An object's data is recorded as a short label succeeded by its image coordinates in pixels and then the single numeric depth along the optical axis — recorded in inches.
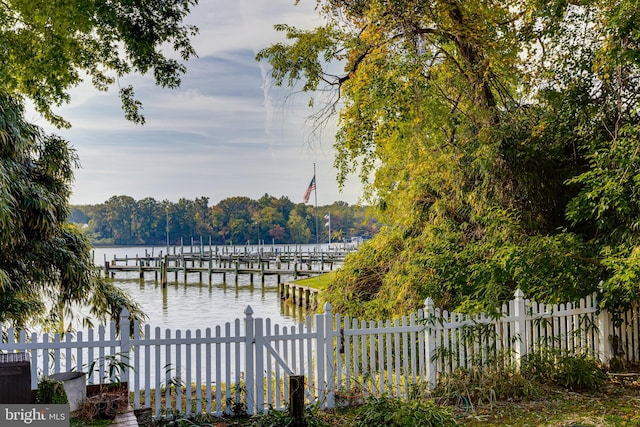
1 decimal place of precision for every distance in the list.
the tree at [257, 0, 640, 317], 316.2
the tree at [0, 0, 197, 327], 304.2
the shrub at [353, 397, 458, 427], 214.1
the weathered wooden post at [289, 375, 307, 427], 196.0
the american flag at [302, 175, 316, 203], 1317.7
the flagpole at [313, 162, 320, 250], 1656.0
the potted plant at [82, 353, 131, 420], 225.9
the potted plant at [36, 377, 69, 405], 210.8
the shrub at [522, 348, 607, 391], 301.5
